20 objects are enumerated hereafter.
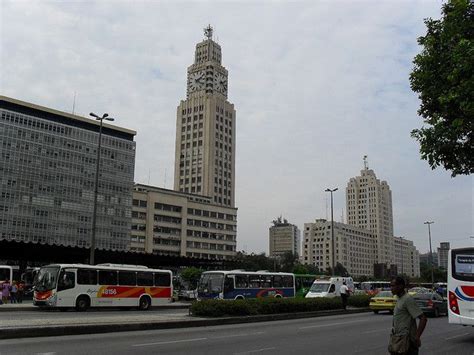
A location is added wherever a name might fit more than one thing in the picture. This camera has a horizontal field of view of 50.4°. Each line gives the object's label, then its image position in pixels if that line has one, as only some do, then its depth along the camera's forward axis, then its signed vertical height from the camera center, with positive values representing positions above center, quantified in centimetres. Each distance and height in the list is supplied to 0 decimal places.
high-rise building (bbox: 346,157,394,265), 17162 +2011
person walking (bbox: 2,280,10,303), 3022 -181
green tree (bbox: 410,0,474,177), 1230 +465
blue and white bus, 3228 -134
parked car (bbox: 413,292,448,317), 2489 -177
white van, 3716 -160
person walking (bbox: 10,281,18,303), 3151 -183
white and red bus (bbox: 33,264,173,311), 2616 -130
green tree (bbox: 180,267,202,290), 6737 -140
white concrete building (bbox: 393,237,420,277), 18688 +366
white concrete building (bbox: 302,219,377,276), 16125 +652
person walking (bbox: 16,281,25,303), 3166 -205
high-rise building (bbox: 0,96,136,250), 9806 +1766
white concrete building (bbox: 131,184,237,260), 12250 +1014
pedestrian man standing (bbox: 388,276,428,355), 719 -82
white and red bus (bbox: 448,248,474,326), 1433 -56
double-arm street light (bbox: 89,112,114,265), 3069 +368
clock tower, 14512 +3700
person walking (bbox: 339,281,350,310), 2686 -145
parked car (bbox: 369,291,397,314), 2669 -192
